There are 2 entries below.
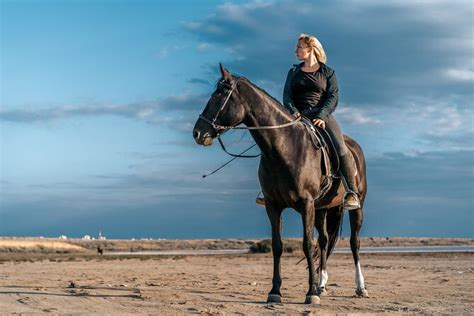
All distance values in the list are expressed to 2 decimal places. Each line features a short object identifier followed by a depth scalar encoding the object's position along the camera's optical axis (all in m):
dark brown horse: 9.70
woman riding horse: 10.88
